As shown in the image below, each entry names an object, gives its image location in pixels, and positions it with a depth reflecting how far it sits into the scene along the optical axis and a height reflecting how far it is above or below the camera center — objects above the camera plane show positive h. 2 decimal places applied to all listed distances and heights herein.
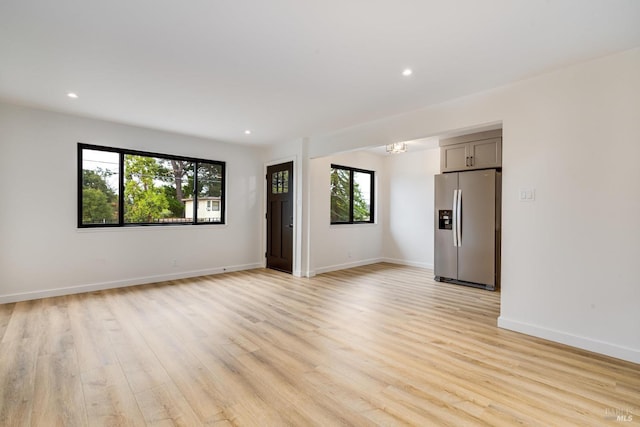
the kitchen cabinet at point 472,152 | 4.66 +1.01
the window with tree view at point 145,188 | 4.56 +0.43
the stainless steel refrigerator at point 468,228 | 4.68 -0.22
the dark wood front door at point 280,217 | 5.87 -0.05
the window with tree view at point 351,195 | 6.49 +0.43
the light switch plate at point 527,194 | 2.99 +0.20
